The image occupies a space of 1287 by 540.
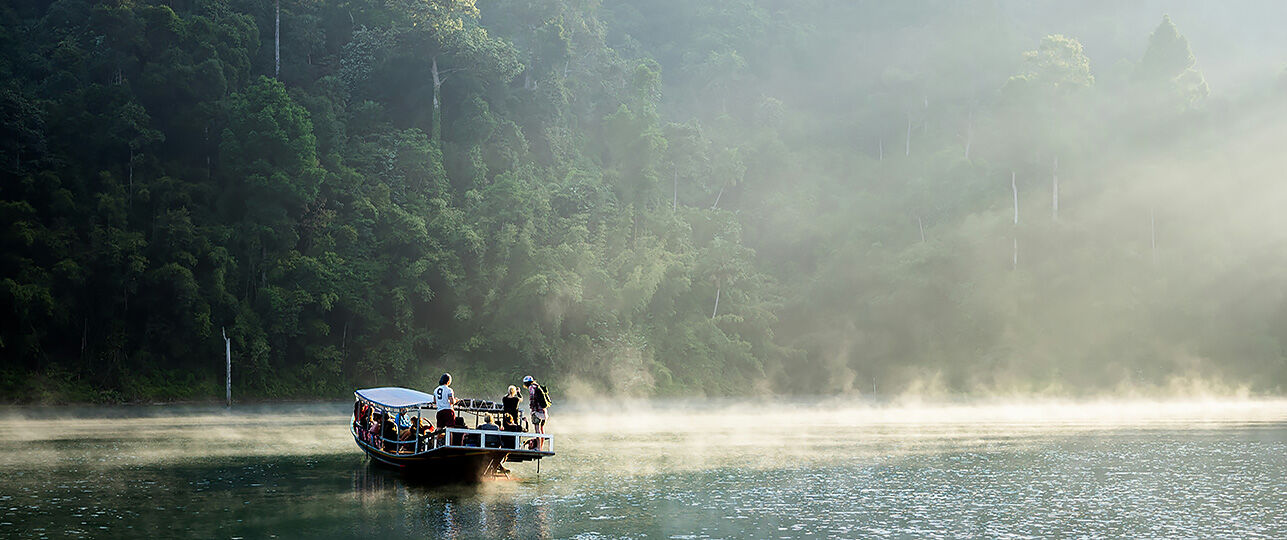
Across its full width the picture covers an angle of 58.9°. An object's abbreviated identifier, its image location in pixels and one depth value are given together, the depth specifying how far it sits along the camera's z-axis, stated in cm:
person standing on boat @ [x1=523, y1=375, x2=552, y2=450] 2616
